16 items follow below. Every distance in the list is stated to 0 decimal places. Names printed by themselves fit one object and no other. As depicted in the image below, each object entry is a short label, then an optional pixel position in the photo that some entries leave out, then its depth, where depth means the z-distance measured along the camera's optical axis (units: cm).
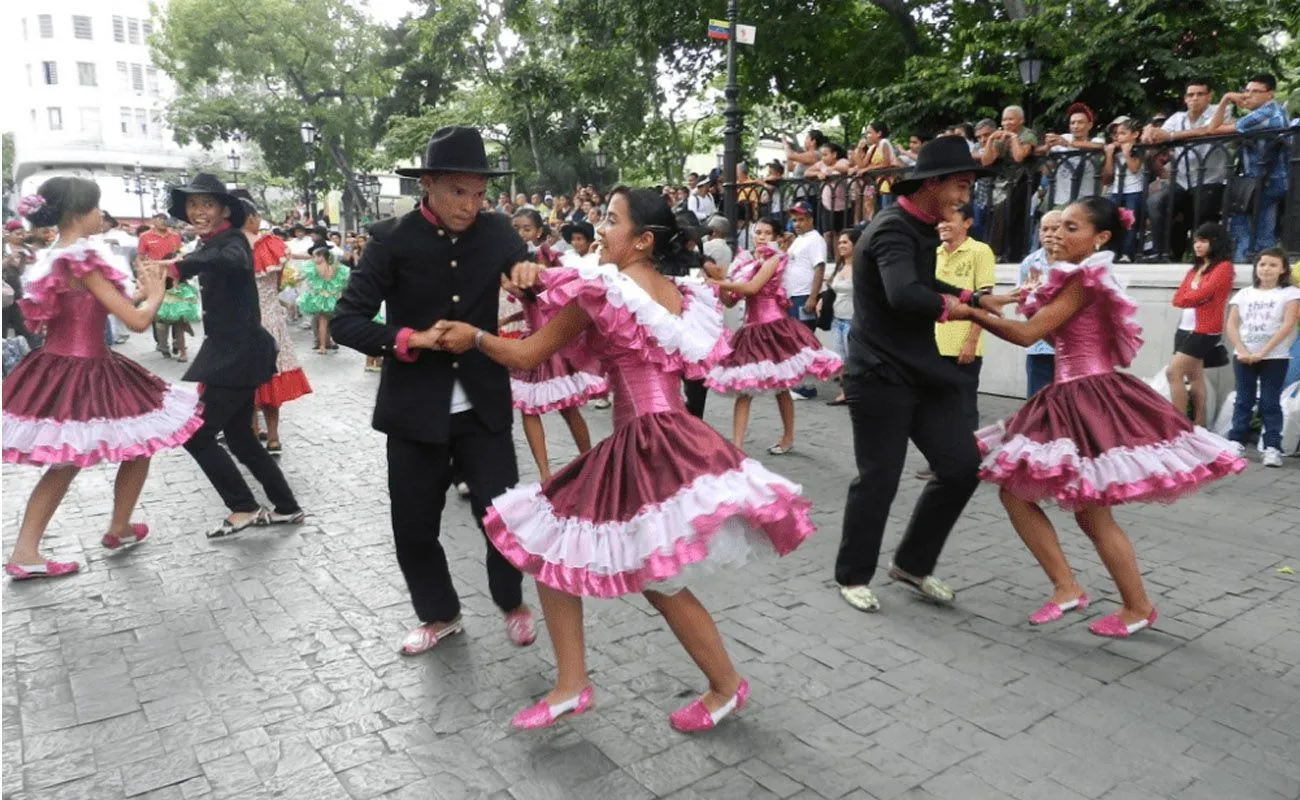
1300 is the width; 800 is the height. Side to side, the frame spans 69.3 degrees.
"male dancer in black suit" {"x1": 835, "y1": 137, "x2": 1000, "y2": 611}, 411
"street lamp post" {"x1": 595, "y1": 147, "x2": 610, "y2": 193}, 2967
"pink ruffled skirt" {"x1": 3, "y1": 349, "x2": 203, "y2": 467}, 497
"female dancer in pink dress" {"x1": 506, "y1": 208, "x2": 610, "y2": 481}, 666
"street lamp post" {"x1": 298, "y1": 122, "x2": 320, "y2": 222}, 2855
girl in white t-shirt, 741
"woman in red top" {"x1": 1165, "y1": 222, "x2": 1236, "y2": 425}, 766
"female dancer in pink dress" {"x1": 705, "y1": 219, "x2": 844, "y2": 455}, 757
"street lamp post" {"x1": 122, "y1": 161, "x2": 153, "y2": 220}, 4378
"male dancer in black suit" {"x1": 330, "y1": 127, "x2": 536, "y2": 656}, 367
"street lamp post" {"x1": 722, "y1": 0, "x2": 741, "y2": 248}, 1298
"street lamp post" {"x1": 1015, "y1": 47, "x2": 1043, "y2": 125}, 1255
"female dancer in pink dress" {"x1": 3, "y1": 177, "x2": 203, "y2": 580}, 491
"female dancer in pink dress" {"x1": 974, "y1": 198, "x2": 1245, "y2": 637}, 400
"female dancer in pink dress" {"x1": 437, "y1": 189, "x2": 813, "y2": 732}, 305
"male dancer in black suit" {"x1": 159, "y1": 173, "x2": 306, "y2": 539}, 561
